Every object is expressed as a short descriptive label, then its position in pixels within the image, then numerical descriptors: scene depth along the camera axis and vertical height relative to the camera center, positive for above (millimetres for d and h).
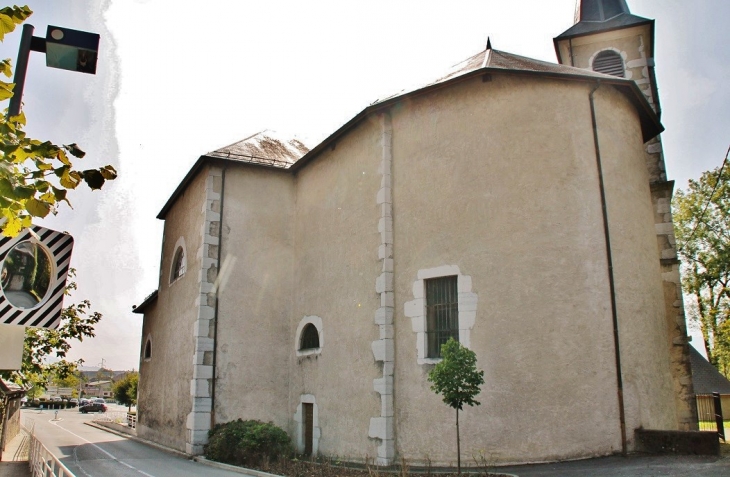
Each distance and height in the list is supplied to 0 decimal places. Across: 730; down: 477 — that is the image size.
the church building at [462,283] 10875 +1888
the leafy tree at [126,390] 43378 -1631
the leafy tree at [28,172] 3385 +1191
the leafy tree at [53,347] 15969 +681
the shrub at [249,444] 13234 -1747
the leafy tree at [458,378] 9453 -163
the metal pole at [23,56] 4949 +2674
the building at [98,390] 116312 -4188
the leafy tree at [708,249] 29234 +6116
